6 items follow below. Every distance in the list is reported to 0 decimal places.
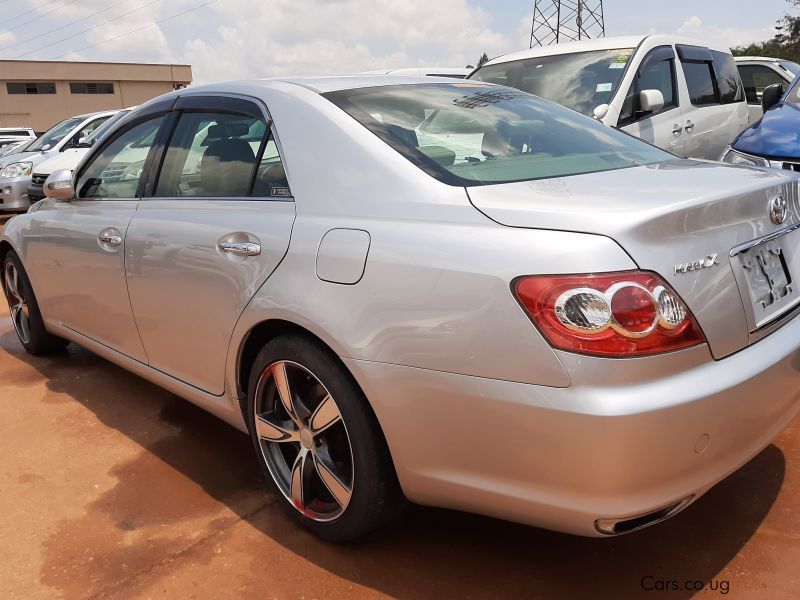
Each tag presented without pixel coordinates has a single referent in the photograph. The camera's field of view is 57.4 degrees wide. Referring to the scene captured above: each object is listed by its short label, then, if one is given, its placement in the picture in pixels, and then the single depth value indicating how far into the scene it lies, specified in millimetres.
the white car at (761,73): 9477
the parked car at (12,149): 12227
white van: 5645
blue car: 4711
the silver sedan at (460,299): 1779
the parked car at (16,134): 18625
